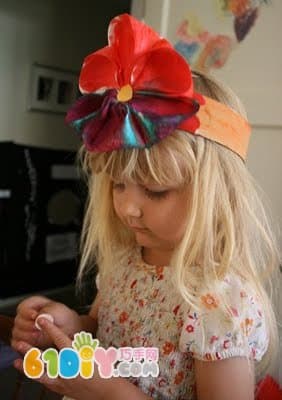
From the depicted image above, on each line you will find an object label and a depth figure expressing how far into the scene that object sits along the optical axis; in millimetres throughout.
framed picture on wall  1561
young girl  443
